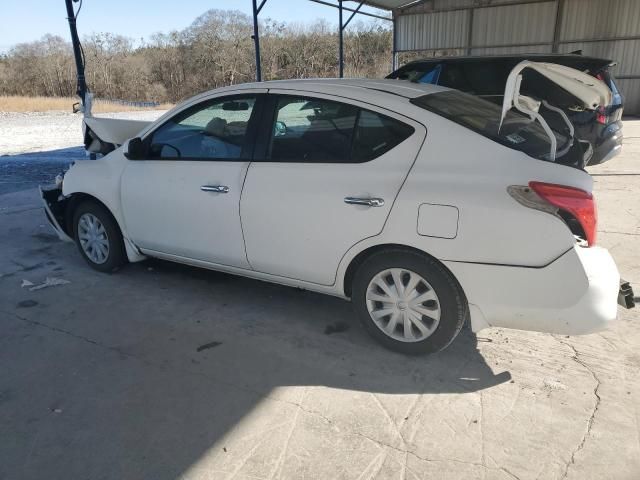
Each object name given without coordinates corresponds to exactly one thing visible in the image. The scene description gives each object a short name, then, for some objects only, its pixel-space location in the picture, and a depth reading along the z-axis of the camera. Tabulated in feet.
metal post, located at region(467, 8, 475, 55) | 65.57
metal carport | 59.62
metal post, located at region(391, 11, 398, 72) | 70.34
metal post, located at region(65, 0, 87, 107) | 22.67
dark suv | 23.65
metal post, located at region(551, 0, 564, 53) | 60.39
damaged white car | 8.88
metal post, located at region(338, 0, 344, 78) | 53.76
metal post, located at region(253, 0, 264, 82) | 39.65
